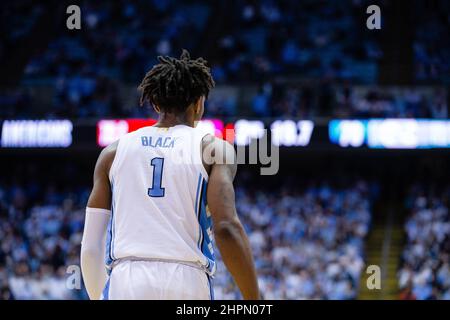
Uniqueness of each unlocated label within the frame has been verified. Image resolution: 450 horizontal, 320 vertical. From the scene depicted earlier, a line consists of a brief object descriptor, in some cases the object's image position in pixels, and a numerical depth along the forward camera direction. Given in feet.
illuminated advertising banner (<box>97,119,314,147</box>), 54.08
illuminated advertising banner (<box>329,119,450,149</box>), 52.85
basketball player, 11.00
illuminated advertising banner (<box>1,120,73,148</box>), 56.39
